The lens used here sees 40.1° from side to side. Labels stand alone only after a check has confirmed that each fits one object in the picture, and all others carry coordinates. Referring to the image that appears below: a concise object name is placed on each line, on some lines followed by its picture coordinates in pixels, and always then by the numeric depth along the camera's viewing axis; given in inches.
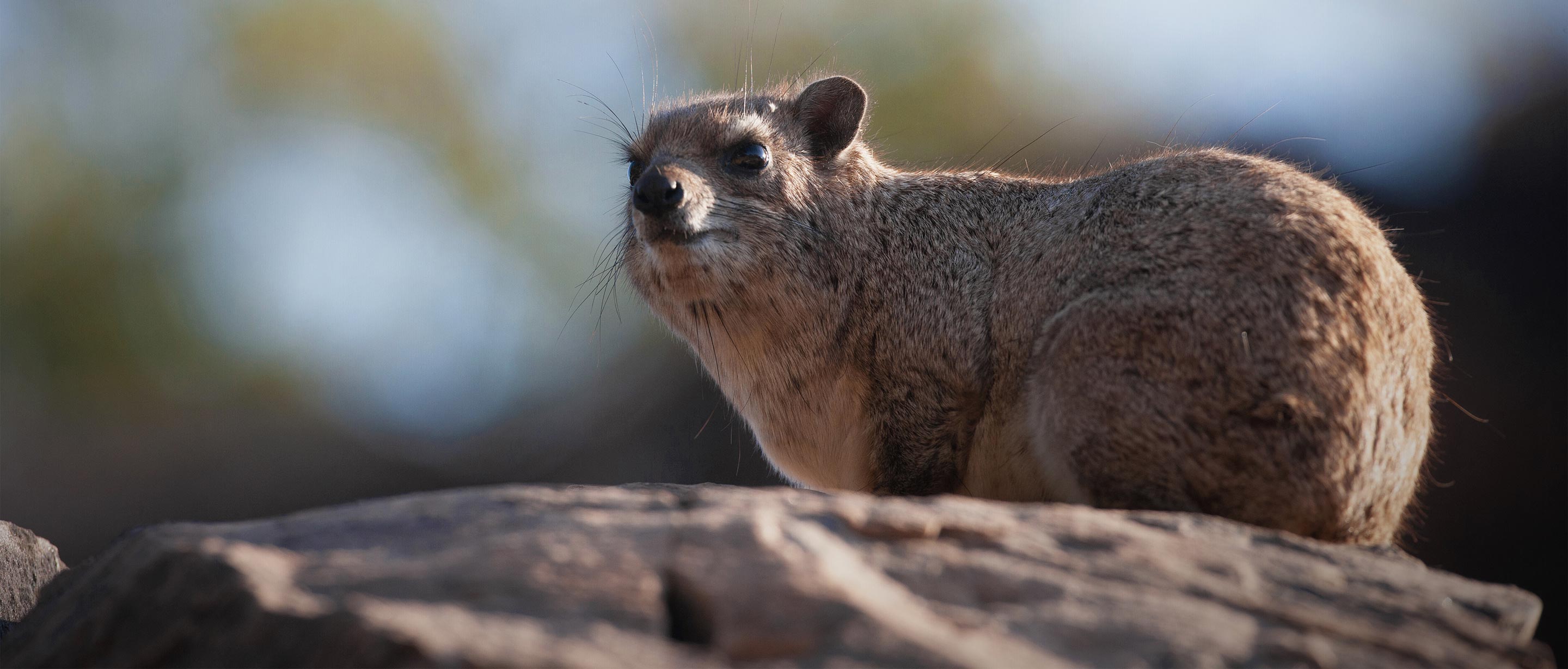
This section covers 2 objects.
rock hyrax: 334.6
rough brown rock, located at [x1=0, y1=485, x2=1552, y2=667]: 198.1
